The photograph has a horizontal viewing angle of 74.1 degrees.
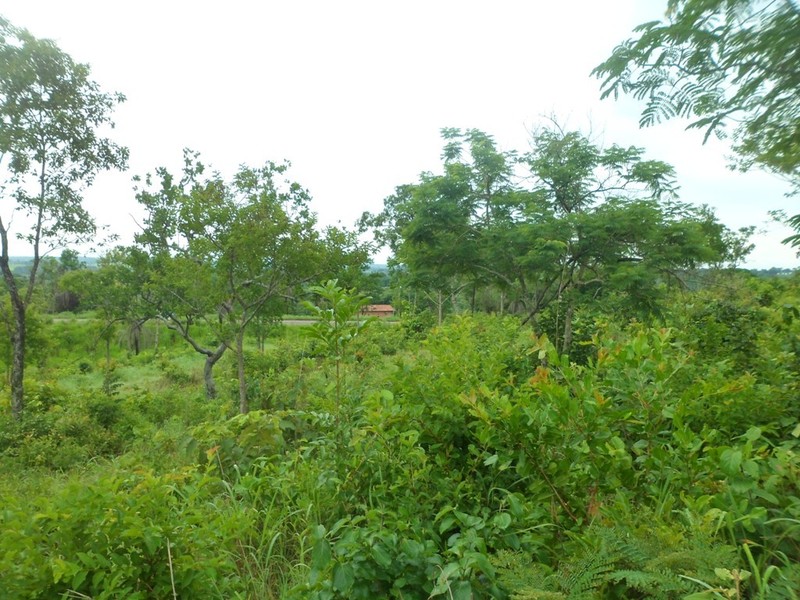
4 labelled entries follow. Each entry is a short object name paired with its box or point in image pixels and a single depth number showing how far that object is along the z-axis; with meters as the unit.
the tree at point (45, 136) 6.86
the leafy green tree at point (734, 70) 1.98
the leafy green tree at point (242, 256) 6.99
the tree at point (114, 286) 10.48
